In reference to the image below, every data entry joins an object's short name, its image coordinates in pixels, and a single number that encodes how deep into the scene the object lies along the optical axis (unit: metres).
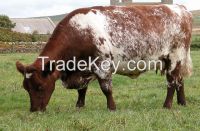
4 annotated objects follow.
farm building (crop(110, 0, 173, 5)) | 47.03
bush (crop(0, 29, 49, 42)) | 38.58
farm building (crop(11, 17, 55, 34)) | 56.65
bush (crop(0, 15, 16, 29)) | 47.11
